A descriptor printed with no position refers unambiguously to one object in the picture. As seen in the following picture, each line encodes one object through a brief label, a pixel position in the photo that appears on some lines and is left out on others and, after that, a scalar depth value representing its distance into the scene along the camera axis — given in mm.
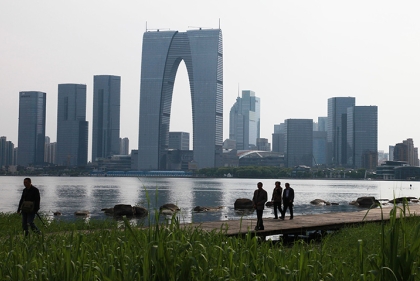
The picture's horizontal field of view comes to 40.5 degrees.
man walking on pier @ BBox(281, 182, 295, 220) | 28219
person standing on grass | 18906
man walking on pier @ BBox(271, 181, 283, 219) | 26808
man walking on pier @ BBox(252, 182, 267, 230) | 22141
